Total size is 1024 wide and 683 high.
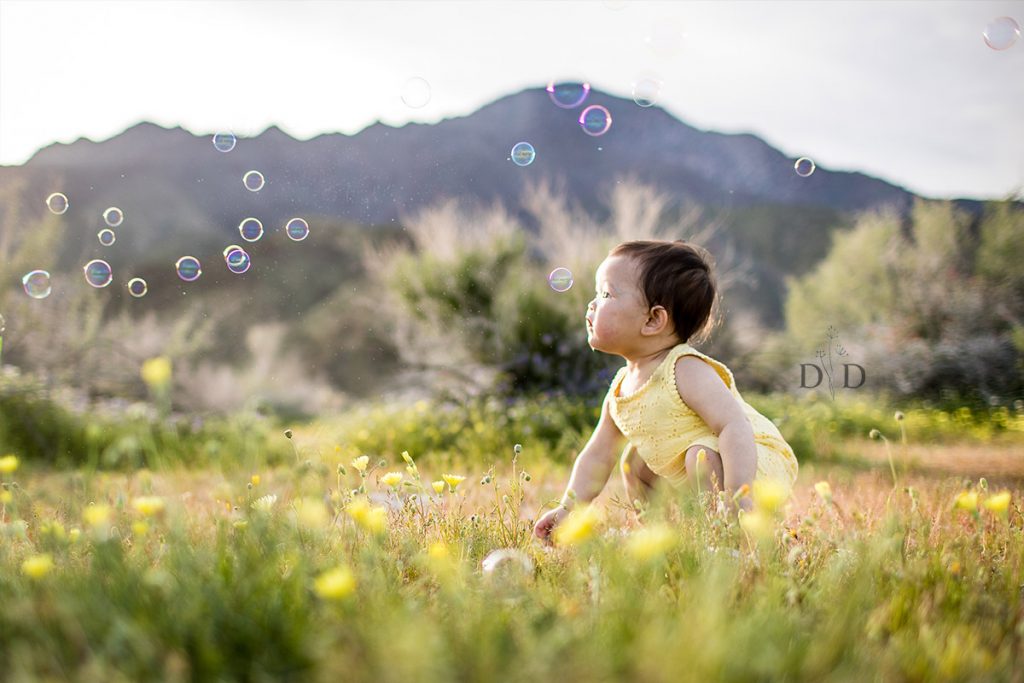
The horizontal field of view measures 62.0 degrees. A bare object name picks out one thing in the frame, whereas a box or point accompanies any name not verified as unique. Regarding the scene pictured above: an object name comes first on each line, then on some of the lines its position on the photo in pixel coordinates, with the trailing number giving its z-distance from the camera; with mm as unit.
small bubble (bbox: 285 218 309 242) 5547
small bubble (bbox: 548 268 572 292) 5082
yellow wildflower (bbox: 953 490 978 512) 1652
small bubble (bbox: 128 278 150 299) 5457
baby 2580
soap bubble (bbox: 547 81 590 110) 5219
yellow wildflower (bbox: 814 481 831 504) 1583
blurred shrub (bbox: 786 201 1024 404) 9633
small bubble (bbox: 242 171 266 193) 5558
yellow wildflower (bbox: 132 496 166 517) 1438
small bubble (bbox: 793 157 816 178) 5520
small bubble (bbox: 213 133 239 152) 5395
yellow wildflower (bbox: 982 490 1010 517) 1621
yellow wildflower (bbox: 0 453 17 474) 1769
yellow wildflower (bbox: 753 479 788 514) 1136
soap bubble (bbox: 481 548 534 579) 1812
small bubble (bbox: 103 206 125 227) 4989
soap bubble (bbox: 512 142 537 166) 5145
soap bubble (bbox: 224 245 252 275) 5223
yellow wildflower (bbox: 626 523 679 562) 1109
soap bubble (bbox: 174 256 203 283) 5505
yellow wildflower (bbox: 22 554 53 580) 1363
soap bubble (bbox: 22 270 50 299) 5387
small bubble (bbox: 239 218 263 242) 5232
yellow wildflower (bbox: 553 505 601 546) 1233
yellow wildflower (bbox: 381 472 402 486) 1888
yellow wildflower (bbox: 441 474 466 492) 1981
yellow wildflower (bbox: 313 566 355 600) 1074
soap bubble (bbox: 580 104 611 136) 5129
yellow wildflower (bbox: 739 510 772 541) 1187
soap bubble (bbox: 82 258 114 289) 5320
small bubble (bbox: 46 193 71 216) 5338
